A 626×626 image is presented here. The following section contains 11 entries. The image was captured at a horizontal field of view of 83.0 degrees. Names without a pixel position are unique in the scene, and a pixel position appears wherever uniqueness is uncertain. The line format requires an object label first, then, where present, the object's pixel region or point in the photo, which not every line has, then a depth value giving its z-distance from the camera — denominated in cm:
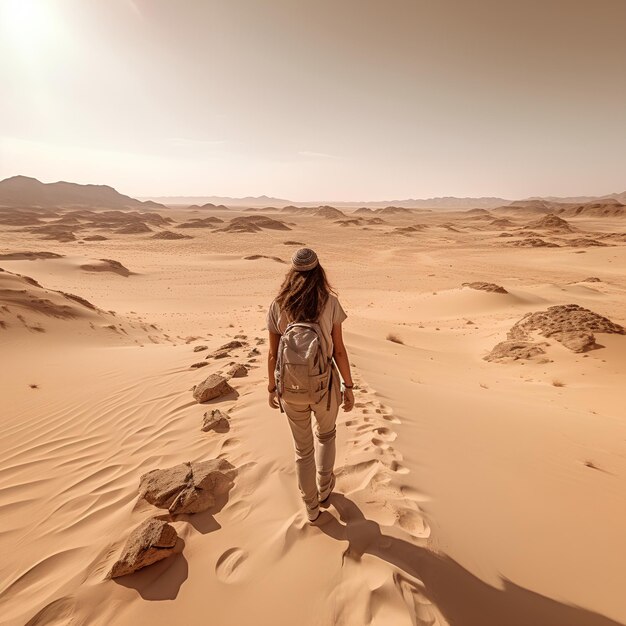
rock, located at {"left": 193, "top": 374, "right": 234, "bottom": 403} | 468
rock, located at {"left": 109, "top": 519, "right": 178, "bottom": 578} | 213
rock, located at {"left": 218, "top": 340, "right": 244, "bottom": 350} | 713
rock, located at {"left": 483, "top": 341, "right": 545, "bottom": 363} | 868
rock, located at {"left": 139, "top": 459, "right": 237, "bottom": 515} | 262
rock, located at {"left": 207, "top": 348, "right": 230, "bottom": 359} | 663
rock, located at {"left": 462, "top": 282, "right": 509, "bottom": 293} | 1614
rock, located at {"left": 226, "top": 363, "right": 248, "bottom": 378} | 539
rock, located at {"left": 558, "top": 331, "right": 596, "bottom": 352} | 824
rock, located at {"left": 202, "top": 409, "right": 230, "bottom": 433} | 390
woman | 212
